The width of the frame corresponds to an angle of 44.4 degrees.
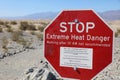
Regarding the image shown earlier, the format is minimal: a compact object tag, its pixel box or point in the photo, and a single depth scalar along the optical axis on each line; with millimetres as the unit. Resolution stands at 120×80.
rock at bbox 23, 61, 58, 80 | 4035
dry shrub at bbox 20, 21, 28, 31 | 19804
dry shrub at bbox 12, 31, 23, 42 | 12069
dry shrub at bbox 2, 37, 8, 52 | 9811
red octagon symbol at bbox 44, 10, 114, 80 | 2093
